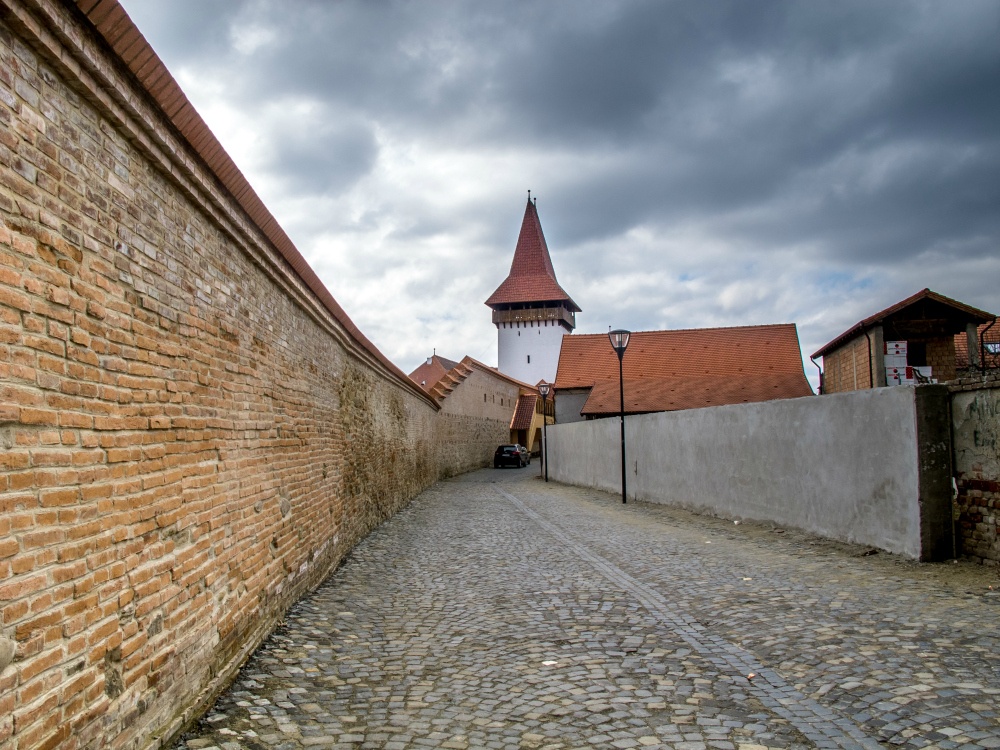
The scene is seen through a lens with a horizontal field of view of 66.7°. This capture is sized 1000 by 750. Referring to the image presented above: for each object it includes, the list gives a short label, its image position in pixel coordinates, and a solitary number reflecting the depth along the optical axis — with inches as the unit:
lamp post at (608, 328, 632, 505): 667.4
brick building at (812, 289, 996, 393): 994.7
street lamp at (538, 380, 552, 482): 1078.4
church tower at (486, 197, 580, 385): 2591.0
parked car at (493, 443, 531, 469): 1517.0
